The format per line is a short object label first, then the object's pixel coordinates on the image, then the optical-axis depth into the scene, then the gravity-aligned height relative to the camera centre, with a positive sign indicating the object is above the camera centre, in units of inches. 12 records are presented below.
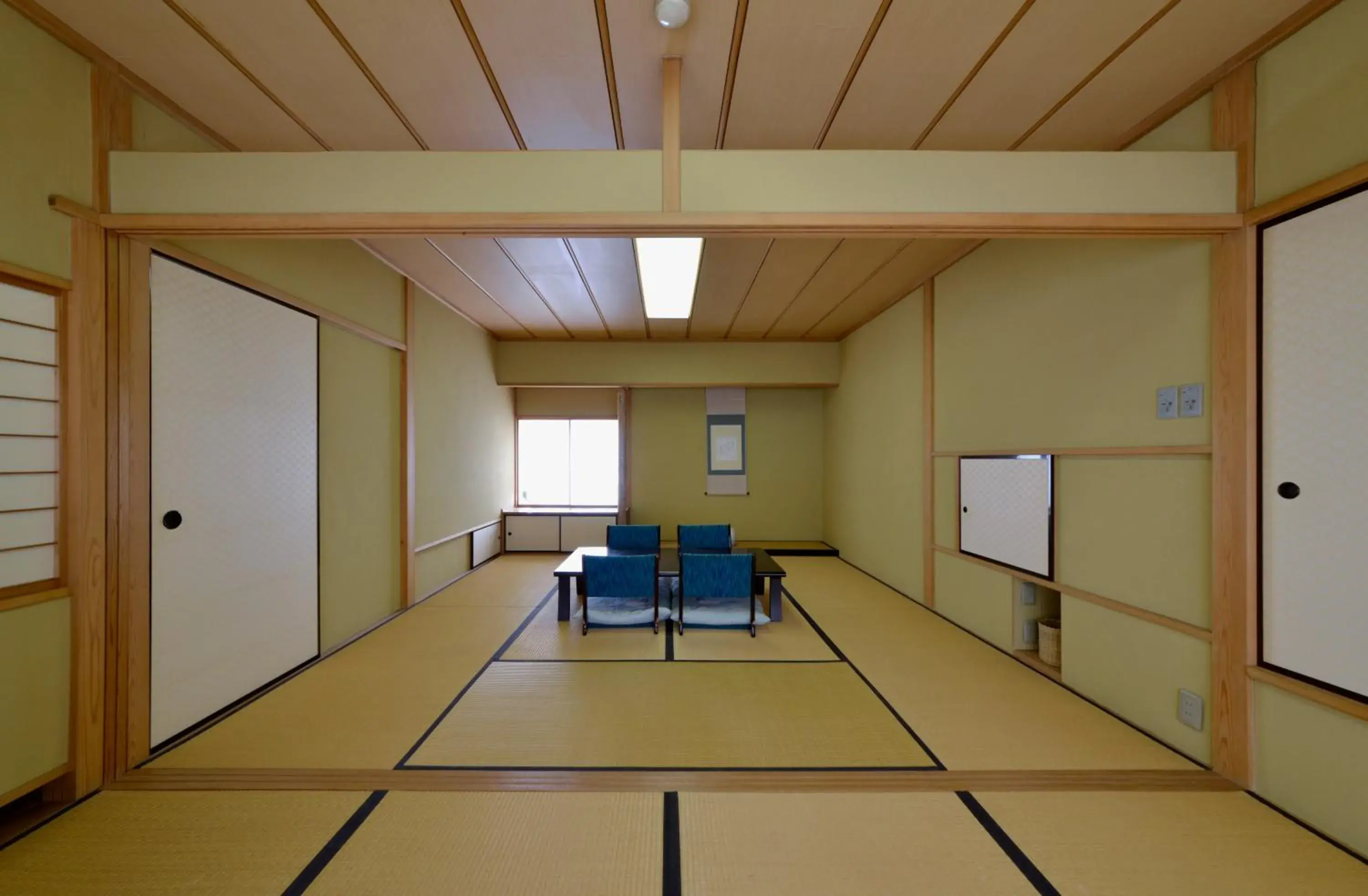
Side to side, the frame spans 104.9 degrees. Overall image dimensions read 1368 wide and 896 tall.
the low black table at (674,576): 153.5 -37.9
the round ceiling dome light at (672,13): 64.1 +53.6
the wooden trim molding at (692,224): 76.7 +32.9
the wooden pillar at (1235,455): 75.9 -0.6
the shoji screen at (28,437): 68.1 +0.8
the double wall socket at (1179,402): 83.4 +8.0
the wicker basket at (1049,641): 119.0 -43.7
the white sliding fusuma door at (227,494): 88.5 -9.6
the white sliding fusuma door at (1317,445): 65.2 +1.0
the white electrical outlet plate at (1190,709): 84.0 -41.8
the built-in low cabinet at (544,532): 266.5 -43.4
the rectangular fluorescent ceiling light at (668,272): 136.1 +52.7
